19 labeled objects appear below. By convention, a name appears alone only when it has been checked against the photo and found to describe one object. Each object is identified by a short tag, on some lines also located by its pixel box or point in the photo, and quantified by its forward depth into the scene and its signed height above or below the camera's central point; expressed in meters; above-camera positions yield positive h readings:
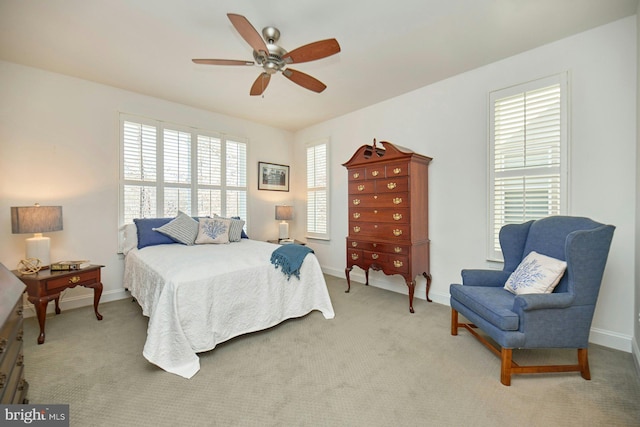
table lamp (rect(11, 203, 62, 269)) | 2.58 -0.12
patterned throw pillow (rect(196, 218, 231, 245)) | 3.57 -0.25
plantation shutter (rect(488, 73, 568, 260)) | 2.49 +0.60
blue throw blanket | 2.62 -0.46
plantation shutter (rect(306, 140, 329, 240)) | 4.77 +0.41
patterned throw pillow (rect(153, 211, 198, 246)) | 3.46 -0.22
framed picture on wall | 4.91 +0.69
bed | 1.97 -0.73
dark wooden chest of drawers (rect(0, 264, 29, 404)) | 1.06 -0.59
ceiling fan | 1.87 +1.24
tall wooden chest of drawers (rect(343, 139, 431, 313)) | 3.12 +0.01
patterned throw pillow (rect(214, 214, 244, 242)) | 3.81 -0.25
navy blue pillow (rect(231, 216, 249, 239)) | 4.04 -0.34
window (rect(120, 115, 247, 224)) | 3.60 +0.62
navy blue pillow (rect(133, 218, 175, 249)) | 3.31 -0.27
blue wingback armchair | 1.77 -0.67
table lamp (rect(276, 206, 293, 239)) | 4.82 -0.06
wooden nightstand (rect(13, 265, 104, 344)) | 2.40 -0.67
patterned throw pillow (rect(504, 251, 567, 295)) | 1.92 -0.46
